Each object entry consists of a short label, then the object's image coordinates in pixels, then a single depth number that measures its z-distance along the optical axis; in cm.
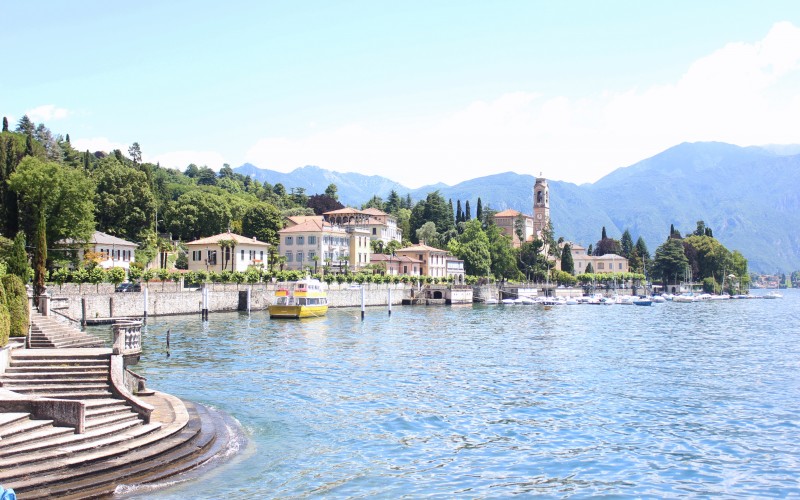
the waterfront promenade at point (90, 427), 1405
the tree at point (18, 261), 3183
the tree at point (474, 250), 14012
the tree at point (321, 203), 16025
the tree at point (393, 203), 19170
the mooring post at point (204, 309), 6677
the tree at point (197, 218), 11106
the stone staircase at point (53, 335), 2431
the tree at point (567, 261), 16812
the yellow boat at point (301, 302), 7038
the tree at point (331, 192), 19594
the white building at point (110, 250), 7744
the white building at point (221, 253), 9419
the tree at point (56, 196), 6531
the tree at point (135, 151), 16212
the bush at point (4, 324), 1987
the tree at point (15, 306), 2295
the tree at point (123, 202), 9662
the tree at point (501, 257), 14550
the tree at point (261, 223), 11600
